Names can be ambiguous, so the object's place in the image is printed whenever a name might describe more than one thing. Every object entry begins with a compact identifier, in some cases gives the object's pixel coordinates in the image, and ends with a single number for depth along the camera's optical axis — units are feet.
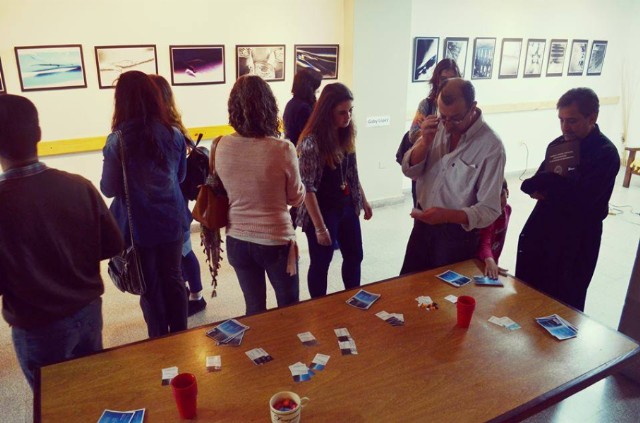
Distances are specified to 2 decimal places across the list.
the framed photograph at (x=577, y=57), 22.77
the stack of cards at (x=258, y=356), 5.16
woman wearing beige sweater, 6.70
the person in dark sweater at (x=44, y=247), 4.79
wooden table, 4.53
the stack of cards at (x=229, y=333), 5.46
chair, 20.15
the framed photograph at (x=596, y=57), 23.47
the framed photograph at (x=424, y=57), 18.13
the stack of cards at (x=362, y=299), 6.23
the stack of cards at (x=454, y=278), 6.81
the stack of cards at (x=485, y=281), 6.81
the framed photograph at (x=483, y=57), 19.66
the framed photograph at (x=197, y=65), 13.96
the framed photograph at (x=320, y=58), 15.74
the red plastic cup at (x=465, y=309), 5.67
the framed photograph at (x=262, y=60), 14.89
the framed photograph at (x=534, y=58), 21.31
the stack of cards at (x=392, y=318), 5.88
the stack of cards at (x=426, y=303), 6.22
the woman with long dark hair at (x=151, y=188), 6.93
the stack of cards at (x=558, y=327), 5.68
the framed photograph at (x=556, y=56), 22.04
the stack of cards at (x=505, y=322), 5.85
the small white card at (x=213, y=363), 5.03
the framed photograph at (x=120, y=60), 13.00
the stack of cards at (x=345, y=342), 5.36
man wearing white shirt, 6.86
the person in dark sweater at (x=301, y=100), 11.17
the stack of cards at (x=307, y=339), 5.46
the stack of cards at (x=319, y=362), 5.10
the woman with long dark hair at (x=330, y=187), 8.12
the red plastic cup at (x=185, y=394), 4.25
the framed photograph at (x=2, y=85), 12.00
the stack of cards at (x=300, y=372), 4.93
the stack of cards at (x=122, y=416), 4.34
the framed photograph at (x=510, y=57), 20.52
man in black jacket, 7.48
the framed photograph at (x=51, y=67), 12.19
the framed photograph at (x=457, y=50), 18.79
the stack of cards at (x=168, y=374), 4.84
